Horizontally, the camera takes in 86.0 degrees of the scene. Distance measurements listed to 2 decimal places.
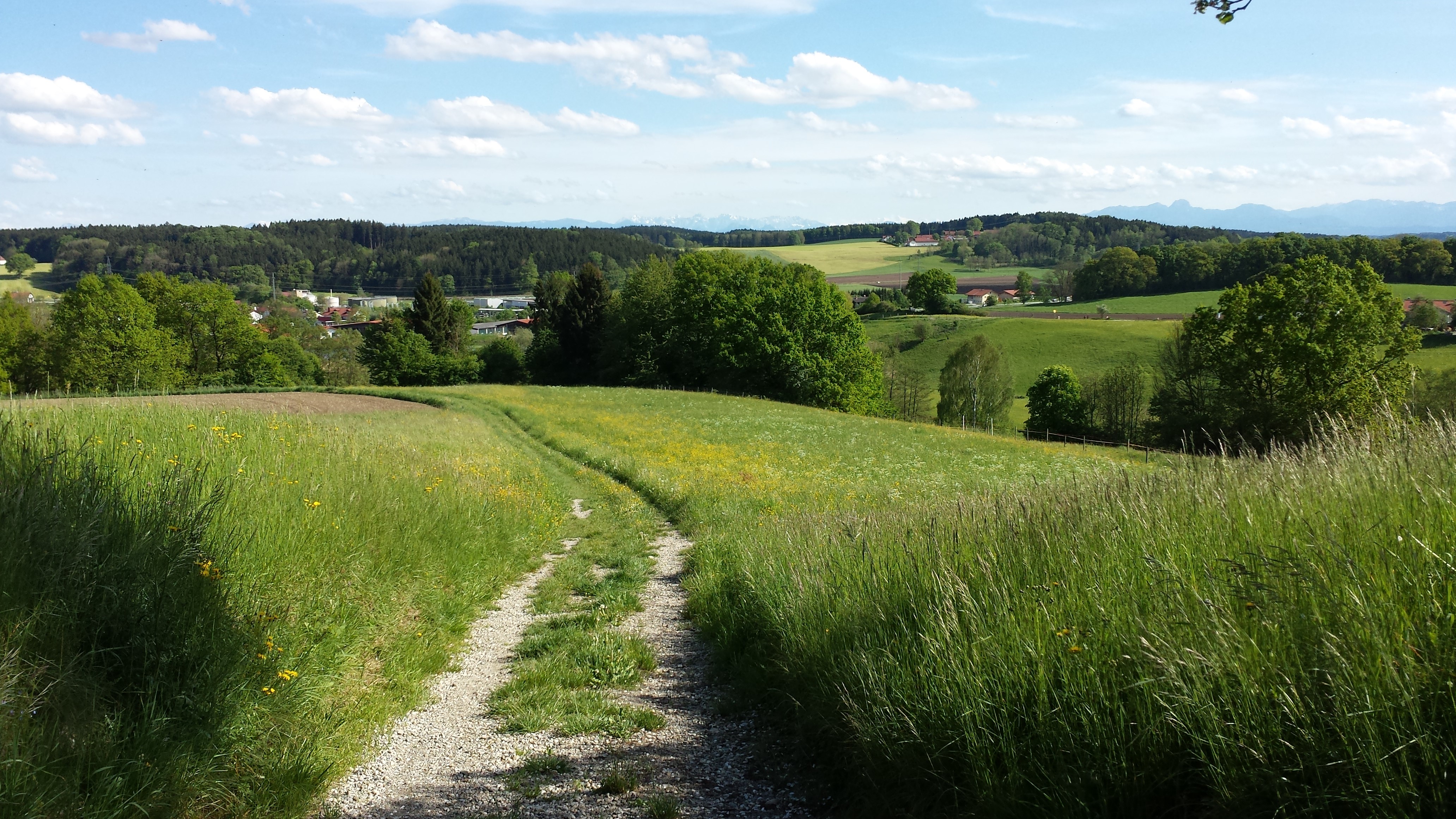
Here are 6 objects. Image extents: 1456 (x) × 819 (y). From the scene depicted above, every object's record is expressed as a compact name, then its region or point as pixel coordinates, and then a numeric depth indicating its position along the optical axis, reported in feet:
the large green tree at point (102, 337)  185.57
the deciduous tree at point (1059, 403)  247.09
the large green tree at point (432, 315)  283.18
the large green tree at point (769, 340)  216.13
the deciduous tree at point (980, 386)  262.47
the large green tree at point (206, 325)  218.18
